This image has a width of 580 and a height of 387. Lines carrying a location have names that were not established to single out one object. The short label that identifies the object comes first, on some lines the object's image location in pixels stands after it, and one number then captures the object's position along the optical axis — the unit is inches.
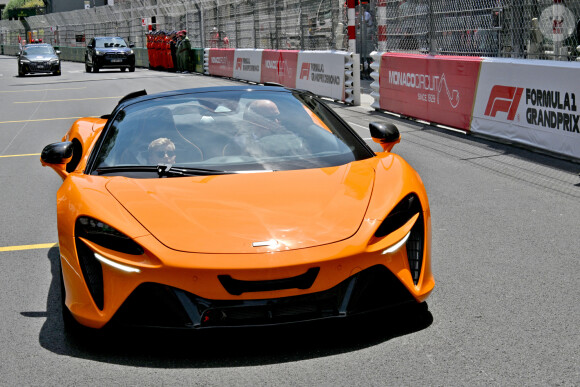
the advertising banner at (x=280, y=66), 837.8
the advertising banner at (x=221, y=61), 1141.7
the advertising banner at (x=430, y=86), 470.6
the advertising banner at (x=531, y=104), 367.9
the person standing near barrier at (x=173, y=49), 1460.6
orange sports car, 137.6
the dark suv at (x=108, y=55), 1499.8
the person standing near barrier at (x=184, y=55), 1406.3
